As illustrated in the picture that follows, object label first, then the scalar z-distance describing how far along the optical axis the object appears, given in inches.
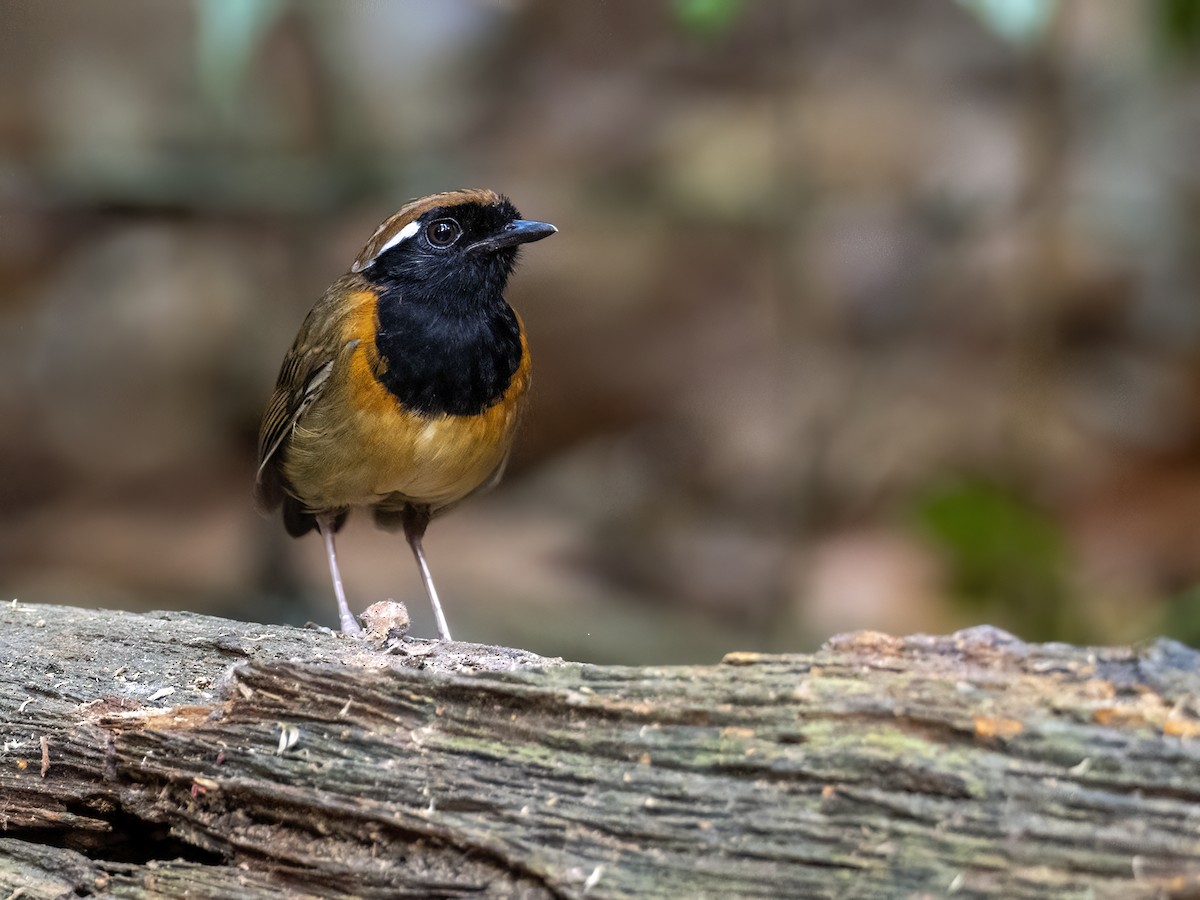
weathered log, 168.1
